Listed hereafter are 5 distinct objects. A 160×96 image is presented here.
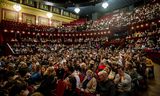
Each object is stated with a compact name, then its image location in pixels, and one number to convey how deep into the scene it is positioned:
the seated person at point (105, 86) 2.52
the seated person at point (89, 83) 2.78
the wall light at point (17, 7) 11.67
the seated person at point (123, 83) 2.63
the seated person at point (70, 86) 2.60
